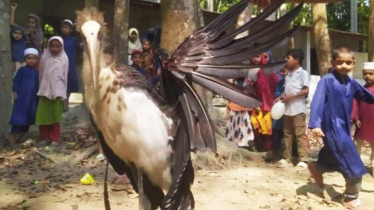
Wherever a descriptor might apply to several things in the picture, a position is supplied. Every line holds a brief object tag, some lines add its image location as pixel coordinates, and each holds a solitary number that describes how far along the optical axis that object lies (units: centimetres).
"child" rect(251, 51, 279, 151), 607
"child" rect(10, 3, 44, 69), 757
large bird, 279
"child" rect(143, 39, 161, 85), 600
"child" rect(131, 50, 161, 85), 582
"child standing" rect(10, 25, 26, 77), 729
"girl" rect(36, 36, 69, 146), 623
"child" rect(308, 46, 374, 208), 420
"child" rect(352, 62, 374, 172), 541
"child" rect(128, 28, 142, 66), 817
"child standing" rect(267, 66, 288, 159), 593
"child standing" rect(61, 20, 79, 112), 696
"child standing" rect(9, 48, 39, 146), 641
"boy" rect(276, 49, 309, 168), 552
